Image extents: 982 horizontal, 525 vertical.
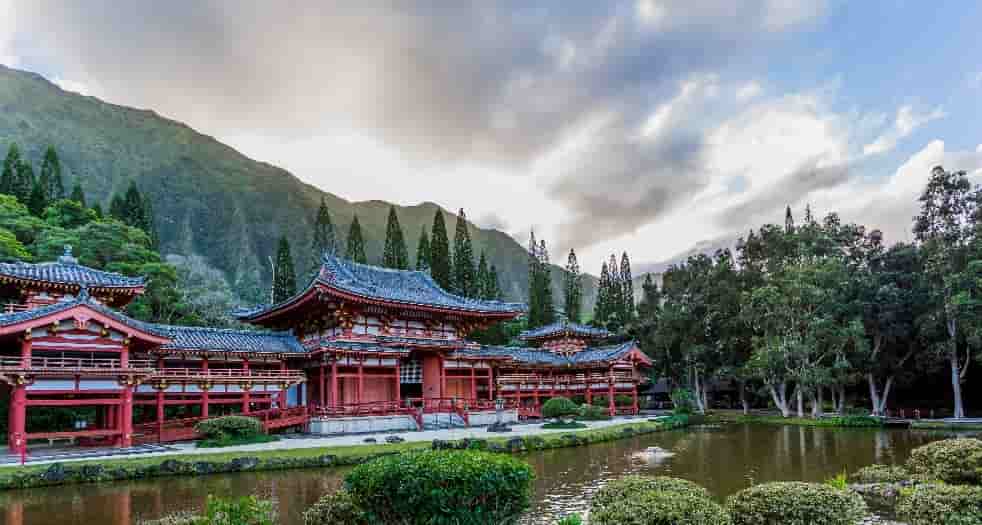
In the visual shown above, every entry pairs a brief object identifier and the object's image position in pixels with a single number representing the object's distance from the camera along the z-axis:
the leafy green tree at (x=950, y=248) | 29.95
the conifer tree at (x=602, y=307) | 61.50
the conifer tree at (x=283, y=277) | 54.09
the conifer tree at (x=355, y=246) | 59.09
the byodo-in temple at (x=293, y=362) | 19.80
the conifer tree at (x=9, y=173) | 44.59
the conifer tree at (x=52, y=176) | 48.25
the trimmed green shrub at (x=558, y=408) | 31.83
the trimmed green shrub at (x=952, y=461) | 11.08
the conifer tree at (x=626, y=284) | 68.62
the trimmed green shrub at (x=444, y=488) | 6.69
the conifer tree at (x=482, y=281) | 60.79
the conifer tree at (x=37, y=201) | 43.12
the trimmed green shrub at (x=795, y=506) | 7.65
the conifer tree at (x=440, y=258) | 56.59
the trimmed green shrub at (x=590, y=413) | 34.22
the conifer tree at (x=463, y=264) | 57.44
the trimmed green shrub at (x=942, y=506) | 8.39
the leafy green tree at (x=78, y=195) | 47.60
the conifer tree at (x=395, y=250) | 57.50
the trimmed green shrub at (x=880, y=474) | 13.23
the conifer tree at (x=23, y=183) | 45.12
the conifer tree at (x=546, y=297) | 59.78
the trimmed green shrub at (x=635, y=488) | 7.65
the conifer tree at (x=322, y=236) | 62.79
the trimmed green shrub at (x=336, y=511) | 8.16
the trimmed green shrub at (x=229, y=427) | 21.14
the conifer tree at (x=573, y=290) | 64.62
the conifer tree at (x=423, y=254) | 56.34
